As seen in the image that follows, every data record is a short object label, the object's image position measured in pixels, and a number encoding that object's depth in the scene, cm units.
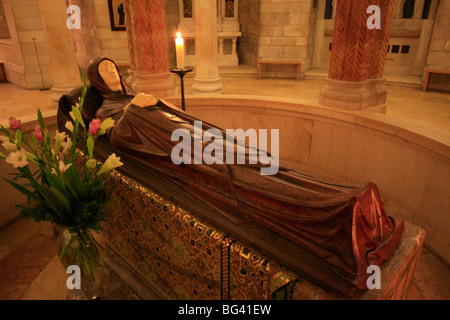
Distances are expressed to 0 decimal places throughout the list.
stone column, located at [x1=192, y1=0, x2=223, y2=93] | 461
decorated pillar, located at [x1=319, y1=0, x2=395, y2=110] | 358
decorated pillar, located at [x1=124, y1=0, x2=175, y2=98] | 407
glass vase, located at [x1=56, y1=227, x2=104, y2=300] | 174
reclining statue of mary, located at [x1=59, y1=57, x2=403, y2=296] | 140
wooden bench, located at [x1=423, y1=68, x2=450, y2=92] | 571
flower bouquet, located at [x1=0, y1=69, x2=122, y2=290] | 158
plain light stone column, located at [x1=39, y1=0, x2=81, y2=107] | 411
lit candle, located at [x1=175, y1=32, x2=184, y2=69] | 255
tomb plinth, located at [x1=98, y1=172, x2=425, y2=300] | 148
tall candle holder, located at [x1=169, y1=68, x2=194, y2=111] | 253
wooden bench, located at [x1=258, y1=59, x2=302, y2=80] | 711
